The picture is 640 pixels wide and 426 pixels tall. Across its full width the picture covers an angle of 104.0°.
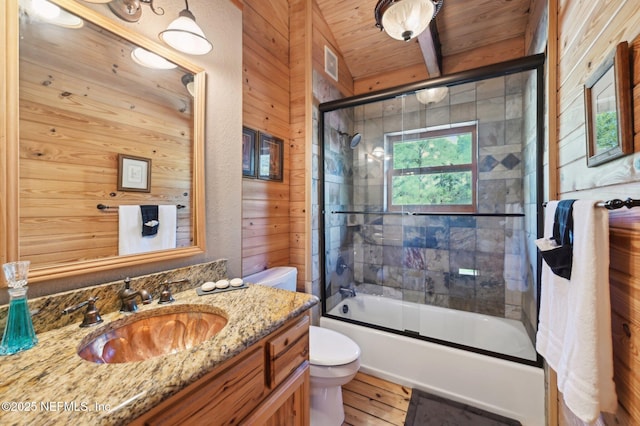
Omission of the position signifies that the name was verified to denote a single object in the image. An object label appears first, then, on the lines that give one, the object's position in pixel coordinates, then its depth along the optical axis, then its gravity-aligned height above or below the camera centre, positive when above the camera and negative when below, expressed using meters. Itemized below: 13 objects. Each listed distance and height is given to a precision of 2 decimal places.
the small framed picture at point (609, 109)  0.69 +0.32
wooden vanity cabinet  0.61 -0.52
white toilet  1.41 -0.89
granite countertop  0.48 -0.37
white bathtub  1.54 -1.01
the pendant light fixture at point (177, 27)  1.02 +0.81
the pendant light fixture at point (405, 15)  1.31 +1.08
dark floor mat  1.51 -1.26
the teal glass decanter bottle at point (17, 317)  0.68 -0.28
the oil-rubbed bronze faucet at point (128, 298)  0.95 -0.32
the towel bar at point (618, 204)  0.62 +0.02
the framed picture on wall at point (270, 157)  1.90 +0.46
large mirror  0.79 +0.27
